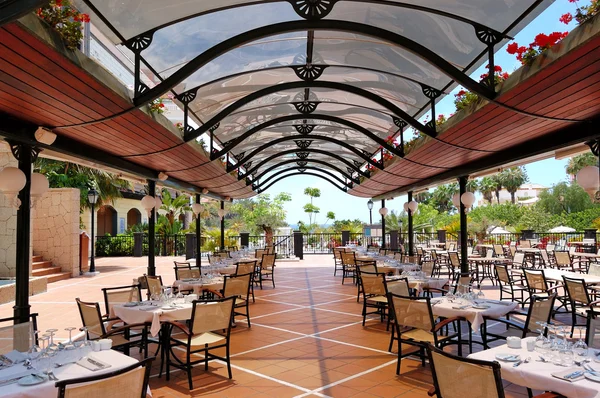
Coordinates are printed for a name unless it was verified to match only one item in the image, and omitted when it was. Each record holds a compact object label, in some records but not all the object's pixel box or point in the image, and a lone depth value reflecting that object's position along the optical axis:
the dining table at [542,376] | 2.69
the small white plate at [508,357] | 3.19
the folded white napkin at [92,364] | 3.13
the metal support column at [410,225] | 14.10
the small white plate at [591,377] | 2.73
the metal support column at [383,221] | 18.03
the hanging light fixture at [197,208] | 13.62
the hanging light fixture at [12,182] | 4.50
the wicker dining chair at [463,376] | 2.60
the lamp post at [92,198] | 14.27
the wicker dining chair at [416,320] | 4.70
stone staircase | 12.45
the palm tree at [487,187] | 47.41
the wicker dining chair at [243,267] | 9.17
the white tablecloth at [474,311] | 4.87
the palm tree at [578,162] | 31.31
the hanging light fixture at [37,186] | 5.12
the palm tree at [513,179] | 46.28
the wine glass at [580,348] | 3.22
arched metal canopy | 4.08
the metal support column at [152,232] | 9.27
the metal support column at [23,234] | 4.84
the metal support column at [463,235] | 9.66
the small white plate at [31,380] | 2.79
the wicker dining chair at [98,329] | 4.54
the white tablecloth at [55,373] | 2.72
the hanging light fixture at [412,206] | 13.95
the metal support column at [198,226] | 13.46
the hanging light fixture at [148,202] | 9.16
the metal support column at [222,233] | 16.83
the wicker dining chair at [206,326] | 4.64
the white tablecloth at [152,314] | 4.90
